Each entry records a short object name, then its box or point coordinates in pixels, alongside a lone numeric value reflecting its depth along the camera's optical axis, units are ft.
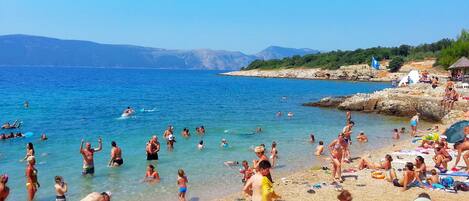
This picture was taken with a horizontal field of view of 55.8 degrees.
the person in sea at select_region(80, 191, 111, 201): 17.89
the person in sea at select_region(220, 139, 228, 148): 67.41
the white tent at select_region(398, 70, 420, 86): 154.81
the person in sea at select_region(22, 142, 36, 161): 47.75
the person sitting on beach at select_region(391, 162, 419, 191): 38.20
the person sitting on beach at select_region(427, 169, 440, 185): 39.40
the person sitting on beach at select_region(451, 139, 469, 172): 44.24
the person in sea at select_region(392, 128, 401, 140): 77.51
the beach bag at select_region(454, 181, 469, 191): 37.58
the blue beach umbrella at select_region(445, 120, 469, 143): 60.22
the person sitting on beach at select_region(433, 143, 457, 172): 45.37
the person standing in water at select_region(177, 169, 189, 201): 39.86
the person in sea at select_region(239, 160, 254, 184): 46.01
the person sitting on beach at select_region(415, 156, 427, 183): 39.19
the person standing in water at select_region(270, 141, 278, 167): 55.93
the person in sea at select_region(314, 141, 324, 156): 62.49
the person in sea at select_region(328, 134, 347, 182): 43.75
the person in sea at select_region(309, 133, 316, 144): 72.69
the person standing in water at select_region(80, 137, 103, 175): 49.37
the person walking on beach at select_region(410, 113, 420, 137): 79.92
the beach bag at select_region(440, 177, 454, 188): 38.14
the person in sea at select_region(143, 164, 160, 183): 47.09
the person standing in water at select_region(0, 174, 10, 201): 35.14
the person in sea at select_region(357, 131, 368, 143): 74.23
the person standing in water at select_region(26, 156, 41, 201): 39.24
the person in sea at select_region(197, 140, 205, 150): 65.82
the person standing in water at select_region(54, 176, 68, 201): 35.53
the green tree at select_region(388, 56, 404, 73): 304.30
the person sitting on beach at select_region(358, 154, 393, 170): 47.37
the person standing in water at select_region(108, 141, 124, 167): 53.83
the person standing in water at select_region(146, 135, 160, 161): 57.47
